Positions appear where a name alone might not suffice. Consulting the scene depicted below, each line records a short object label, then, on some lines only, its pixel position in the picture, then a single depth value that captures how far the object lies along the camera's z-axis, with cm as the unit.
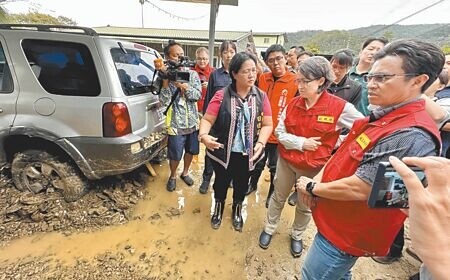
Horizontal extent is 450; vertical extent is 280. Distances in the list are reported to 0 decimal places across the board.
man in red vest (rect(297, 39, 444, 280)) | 96
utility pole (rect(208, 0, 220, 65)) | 644
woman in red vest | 178
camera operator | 273
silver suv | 224
